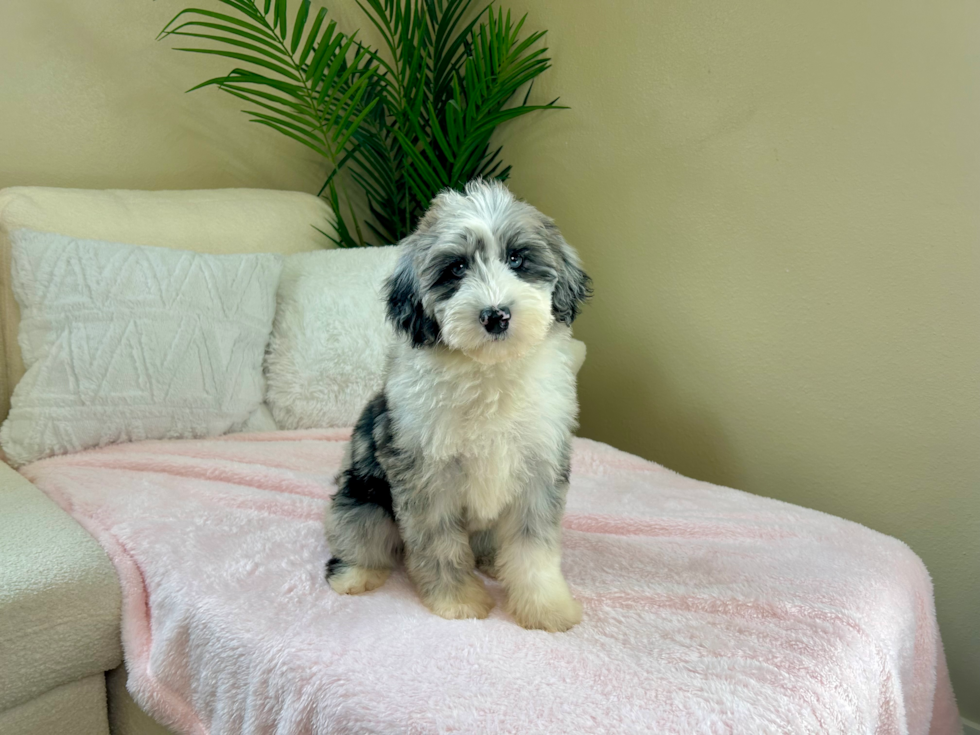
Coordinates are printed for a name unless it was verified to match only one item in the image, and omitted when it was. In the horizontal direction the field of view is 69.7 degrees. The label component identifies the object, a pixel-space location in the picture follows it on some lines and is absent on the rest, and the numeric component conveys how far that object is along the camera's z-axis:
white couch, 1.17
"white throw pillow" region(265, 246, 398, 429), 2.02
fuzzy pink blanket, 0.95
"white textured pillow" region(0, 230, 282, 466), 1.73
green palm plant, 2.21
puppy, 1.12
